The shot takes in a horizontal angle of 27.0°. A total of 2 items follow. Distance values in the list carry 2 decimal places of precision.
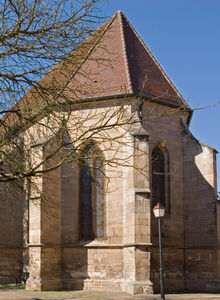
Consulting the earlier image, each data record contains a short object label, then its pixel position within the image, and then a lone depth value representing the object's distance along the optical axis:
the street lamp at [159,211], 13.36
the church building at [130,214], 16.25
